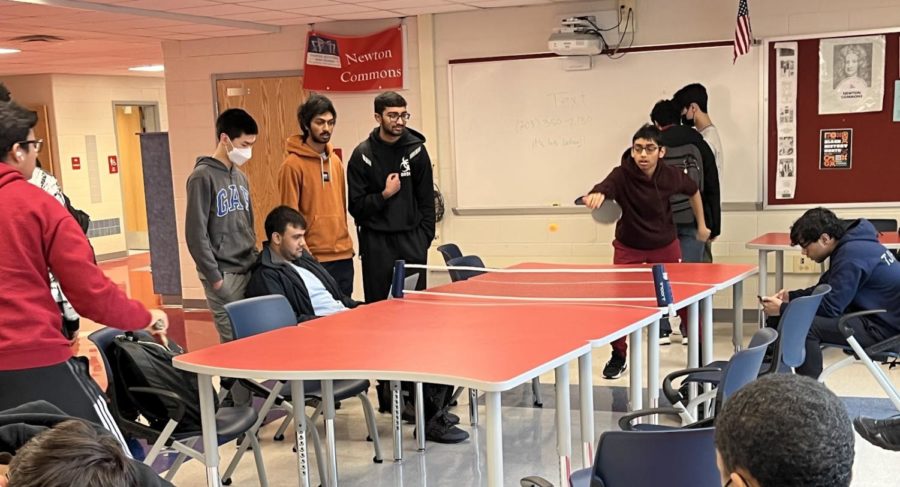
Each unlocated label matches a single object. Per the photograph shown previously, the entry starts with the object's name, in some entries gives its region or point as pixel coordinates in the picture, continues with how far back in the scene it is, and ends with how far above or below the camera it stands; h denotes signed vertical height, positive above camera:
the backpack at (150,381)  3.33 -0.83
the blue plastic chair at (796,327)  3.59 -0.81
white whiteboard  6.72 +0.09
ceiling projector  6.82 +0.63
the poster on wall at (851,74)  6.35 +0.31
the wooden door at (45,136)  11.99 +0.21
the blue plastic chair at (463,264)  5.16 -0.72
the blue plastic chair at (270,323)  3.81 -0.74
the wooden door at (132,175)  13.48 -0.37
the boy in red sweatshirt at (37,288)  2.73 -0.40
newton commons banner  7.54 +0.64
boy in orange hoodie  4.86 -0.24
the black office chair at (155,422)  3.32 -1.00
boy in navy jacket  4.38 -0.76
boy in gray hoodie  4.36 -0.34
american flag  6.29 +0.62
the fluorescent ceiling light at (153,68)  11.66 +1.02
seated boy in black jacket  4.34 -0.60
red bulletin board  6.39 -0.18
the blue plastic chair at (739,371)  2.80 -0.75
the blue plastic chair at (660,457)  2.27 -0.80
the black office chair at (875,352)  4.32 -1.08
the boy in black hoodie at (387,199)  4.88 -0.31
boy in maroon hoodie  5.31 -0.41
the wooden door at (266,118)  8.05 +0.22
